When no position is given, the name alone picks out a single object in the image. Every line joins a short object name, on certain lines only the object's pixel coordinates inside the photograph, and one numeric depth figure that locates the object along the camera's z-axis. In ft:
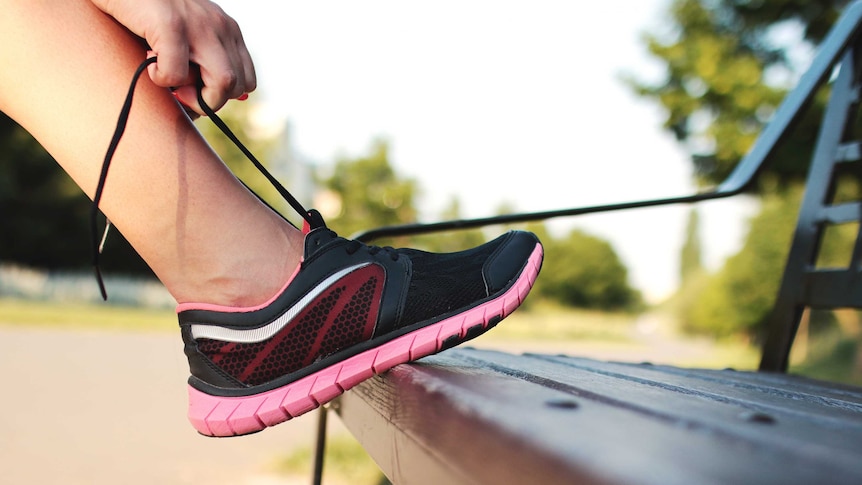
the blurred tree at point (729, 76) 19.21
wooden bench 1.02
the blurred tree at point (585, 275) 98.99
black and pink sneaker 2.47
